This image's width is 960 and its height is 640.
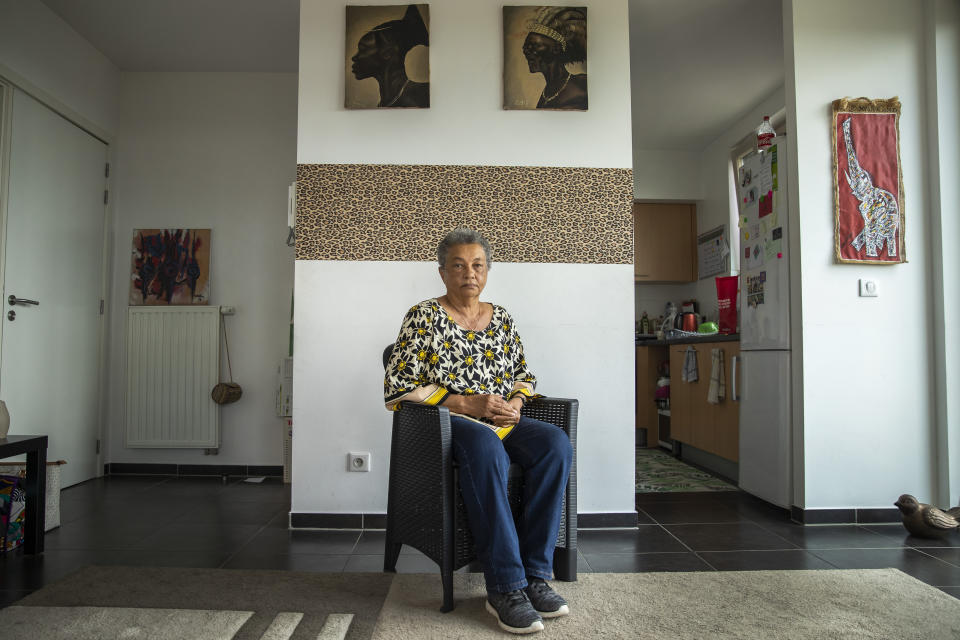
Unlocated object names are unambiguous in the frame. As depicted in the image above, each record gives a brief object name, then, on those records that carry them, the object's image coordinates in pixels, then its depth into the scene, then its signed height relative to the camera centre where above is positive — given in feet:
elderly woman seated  6.01 -0.83
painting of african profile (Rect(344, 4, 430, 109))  9.85 +4.60
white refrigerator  10.51 +0.30
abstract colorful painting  14.01 +1.73
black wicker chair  6.26 -1.62
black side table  8.01 -1.92
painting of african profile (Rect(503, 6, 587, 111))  9.91 +4.63
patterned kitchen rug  12.76 -2.95
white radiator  13.69 -0.73
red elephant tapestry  9.96 +2.67
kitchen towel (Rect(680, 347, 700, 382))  14.98 -0.51
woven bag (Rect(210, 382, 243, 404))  13.34 -1.07
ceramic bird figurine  8.77 -2.48
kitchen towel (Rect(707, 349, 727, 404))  13.34 -0.73
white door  11.21 +1.20
